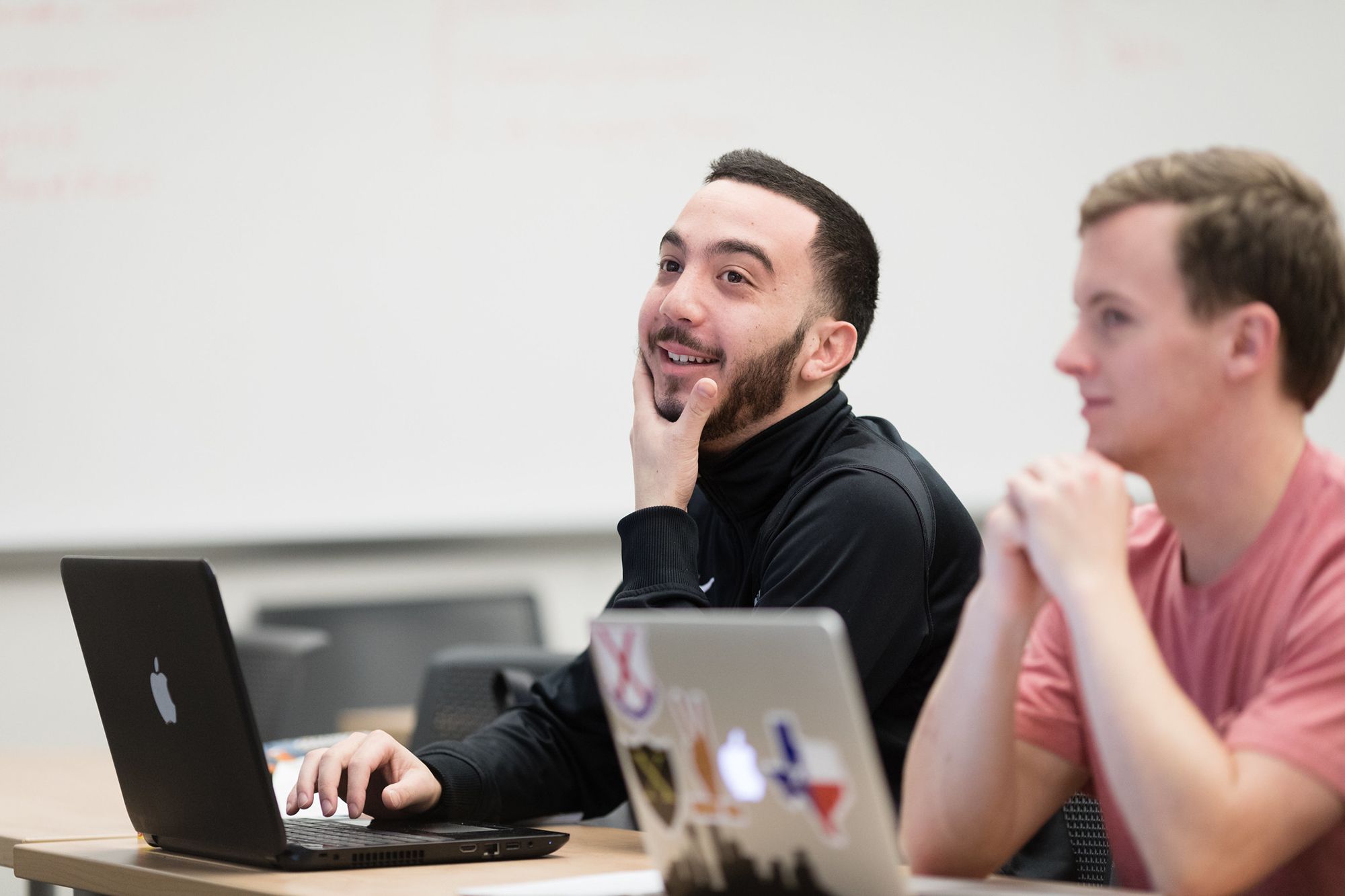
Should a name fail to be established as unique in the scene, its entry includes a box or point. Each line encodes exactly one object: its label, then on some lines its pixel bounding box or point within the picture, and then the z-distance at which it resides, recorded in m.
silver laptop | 3.91
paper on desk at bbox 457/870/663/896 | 4.10
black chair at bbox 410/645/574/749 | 5.09
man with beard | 4.51
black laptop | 4.23
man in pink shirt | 4.02
